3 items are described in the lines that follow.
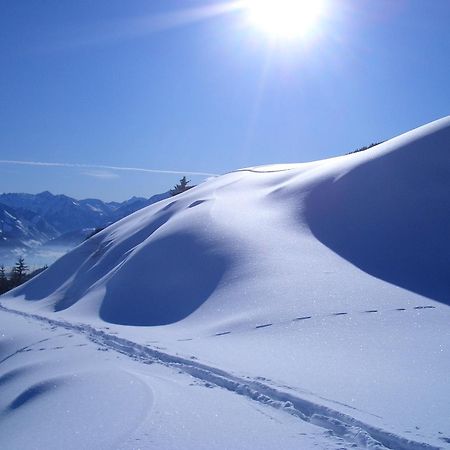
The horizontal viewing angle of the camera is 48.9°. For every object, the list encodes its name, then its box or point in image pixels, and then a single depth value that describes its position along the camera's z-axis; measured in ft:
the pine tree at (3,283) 123.54
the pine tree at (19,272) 127.01
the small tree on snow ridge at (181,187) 141.79
